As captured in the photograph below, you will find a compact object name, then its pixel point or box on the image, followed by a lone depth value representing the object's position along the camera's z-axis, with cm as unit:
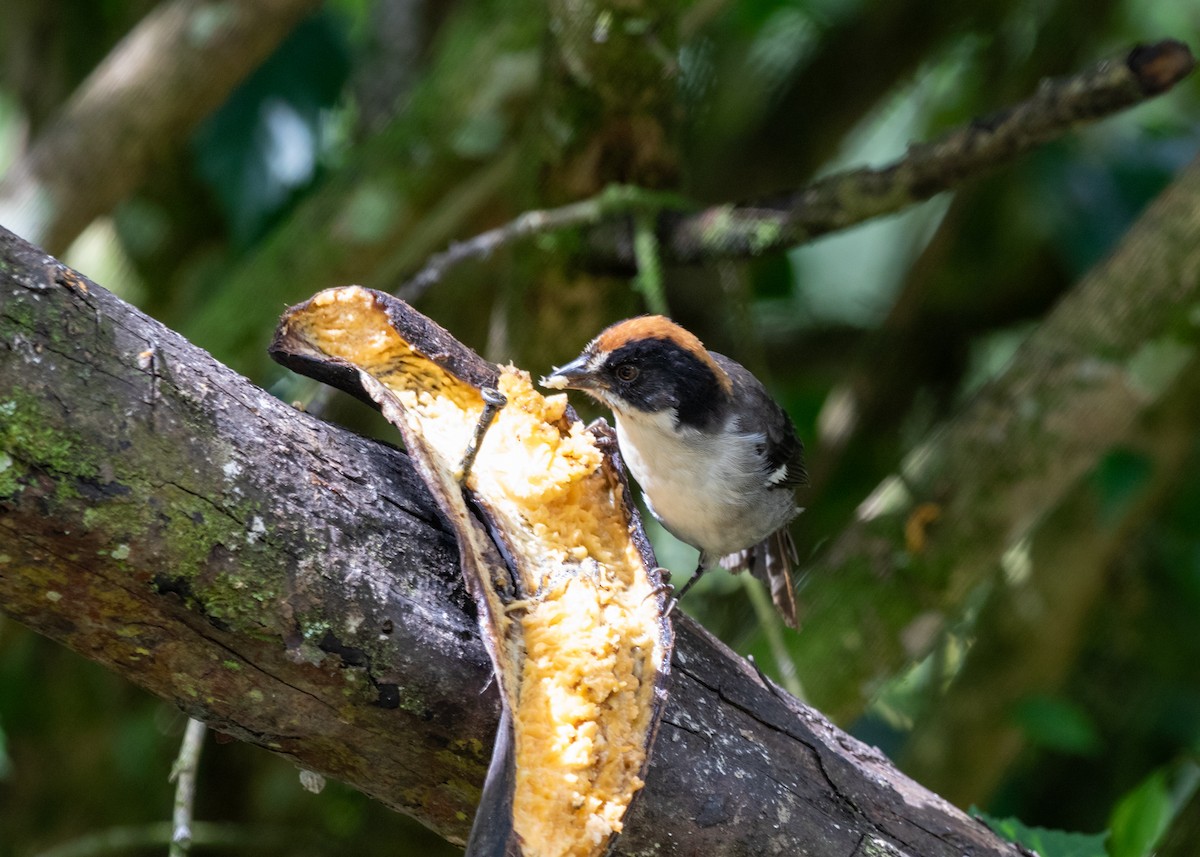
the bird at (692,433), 584
